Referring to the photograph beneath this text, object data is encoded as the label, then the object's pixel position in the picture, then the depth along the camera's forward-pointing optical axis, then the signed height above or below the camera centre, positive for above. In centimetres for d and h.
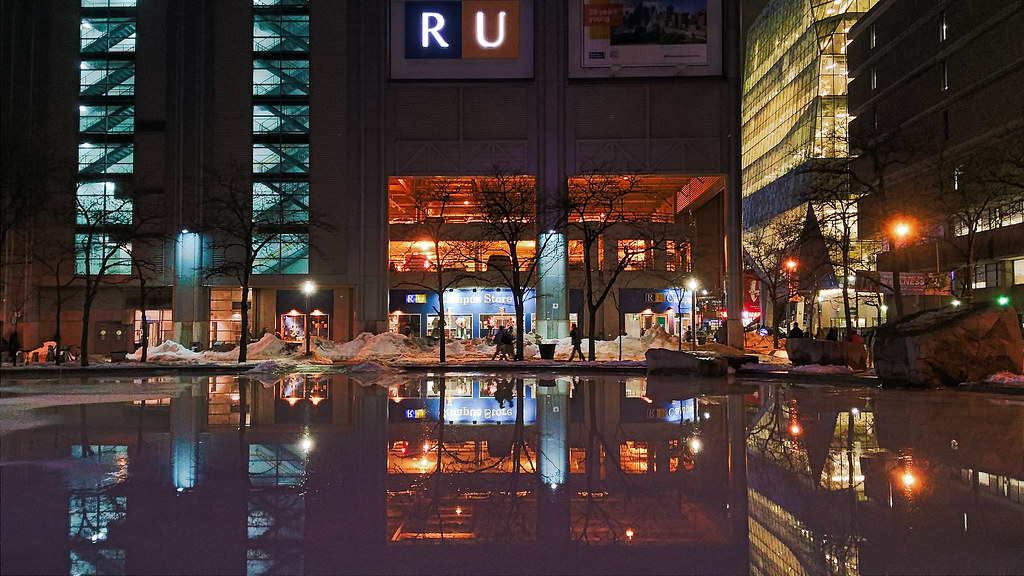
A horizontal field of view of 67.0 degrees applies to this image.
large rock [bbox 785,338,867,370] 3020 -155
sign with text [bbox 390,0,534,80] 5341 +1933
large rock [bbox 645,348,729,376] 2817 -182
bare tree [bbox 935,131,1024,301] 3150 +618
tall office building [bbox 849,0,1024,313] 4059 +1257
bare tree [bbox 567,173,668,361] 5303 +720
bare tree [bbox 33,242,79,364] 5303 +386
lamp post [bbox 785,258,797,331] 5967 +356
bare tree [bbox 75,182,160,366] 4638 +575
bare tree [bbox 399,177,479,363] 5666 +570
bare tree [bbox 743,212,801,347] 5578 +517
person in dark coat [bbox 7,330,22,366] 3800 -133
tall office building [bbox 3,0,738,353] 5412 +1417
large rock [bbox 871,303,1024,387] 2231 -101
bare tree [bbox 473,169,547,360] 3912 +614
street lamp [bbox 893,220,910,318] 3120 +148
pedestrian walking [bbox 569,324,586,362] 3907 -119
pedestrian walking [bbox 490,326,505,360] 4016 -133
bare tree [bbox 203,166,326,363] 5225 +688
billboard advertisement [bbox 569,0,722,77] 5306 +1927
